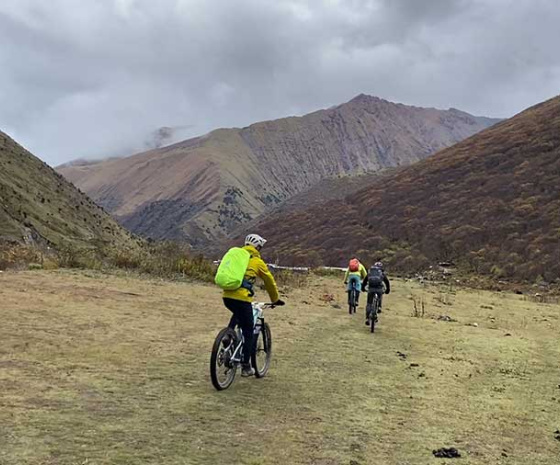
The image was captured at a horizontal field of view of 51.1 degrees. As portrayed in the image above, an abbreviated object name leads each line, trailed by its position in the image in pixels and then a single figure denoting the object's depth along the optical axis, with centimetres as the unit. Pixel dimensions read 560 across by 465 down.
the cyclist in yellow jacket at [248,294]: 852
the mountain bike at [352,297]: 2017
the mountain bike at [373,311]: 1619
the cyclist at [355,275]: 2003
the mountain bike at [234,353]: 827
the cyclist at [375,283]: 1658
